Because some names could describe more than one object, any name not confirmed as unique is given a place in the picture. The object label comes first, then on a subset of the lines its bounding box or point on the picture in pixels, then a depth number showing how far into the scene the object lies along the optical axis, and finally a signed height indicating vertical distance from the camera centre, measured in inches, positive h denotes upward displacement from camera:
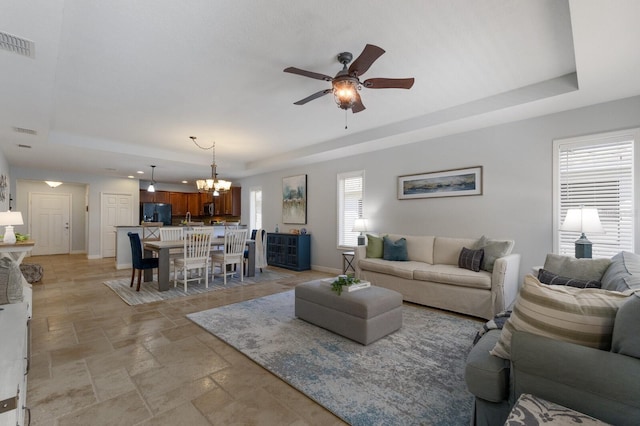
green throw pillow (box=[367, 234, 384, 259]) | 188.2 -20.4
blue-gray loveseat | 42.6 -24.9
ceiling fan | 94.5 +45.3
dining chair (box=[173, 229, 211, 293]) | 192.1 -25.1
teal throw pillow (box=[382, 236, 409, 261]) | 180.1 -21.3
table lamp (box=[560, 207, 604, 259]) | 116.4 -3.4
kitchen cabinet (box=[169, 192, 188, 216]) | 402.3 +15.5
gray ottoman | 108.6 -37.7
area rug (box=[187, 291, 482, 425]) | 73.5 -47.8
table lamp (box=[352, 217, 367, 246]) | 212.2 -8.7
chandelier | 229.0 +24.6
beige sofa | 134.0 -31.4
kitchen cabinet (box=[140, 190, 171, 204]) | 382.6 +22.9
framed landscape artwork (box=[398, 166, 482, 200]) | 171.5 +19.7
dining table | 183.9 -28.1
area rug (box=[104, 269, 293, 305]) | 170.5 -48.1
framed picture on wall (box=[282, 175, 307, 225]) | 275.9 +14.6
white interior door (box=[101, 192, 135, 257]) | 343.0 -1.3
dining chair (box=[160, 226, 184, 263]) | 220.8 -15.8
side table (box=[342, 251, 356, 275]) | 217.2 -35.7
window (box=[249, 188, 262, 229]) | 344.2 +6.5
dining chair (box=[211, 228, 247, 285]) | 212.2 -26.1
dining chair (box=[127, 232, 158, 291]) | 185.8 -27.2
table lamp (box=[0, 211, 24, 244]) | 161.6 -4.6
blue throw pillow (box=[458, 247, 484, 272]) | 146.9 -22.1
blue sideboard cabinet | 261.0 -33.3
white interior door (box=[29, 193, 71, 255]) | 345.7 -10.1
